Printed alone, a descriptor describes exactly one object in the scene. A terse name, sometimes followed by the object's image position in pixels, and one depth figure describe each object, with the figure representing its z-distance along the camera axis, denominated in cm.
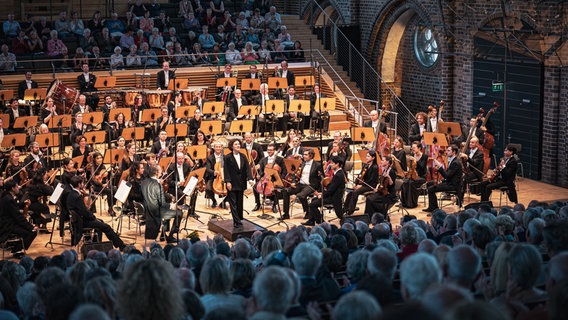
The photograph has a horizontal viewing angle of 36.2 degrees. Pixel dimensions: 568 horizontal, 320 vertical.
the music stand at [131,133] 1711
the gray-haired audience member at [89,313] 413
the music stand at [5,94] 1930
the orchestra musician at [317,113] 2028
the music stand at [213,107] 1900
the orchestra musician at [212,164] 1543
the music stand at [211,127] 1764
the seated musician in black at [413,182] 1603
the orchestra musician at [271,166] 1560
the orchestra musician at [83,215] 1291
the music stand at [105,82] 2036
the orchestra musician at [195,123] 1866
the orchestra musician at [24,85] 1973
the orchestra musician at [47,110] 1883
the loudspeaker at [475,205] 1263
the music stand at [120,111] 1830
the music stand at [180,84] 2014
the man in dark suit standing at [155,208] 1332
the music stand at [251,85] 2061
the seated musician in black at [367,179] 1504
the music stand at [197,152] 1593
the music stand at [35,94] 1931
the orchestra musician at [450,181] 1537
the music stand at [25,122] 1755
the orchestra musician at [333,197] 1466
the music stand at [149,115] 1848
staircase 2302
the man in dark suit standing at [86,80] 2041
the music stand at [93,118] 1770
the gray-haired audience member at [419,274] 497
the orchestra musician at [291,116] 2033
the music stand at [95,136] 1670
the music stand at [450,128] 1715
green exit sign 1792
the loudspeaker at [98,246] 1130
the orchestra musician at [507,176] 1516
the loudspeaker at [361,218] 1291
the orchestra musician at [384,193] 1462
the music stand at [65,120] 1745
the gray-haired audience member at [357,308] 433
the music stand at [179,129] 1784
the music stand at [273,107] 1928
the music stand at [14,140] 1642
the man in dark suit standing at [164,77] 2084
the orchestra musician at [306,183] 1509
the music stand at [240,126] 1805
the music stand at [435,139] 1608
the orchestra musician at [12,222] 1280
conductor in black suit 1412
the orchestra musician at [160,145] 1654
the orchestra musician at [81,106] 1908
